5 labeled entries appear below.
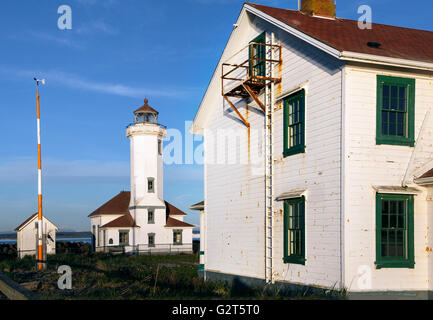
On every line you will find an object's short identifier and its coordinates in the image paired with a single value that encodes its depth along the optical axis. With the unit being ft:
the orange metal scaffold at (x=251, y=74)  55.01
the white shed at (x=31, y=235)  135.64
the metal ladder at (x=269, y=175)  54.34
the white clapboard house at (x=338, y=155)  42.63
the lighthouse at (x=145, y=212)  162.61
